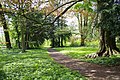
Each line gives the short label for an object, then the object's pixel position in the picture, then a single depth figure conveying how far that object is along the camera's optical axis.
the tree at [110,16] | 6.05
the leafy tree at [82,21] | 26.82
